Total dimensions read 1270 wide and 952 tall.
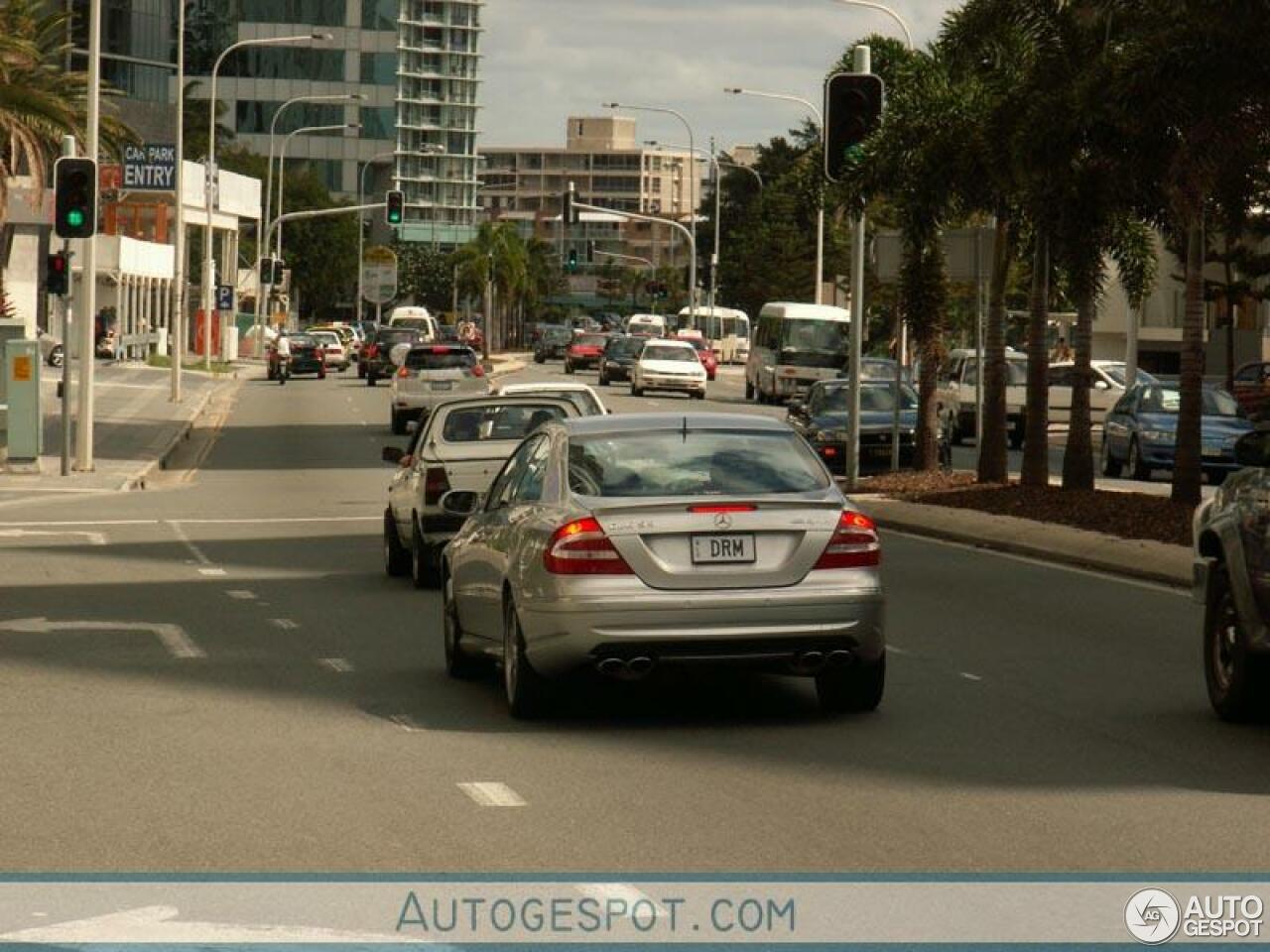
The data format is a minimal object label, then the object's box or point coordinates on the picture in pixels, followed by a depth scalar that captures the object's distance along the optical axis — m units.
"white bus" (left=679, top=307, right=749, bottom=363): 131.25
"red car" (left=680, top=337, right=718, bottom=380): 96.86
